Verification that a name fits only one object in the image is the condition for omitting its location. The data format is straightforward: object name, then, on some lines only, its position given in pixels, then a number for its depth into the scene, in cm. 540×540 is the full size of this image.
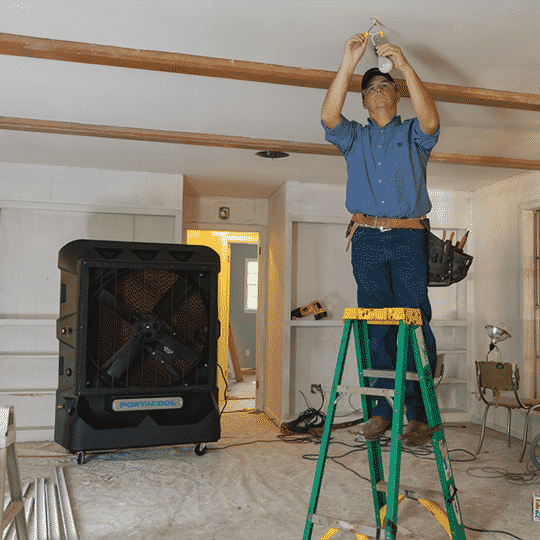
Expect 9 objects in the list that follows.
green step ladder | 159
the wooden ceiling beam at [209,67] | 218
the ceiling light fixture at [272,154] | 405
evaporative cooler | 321
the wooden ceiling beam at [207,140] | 329
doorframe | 556
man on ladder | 187
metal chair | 363
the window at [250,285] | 924
